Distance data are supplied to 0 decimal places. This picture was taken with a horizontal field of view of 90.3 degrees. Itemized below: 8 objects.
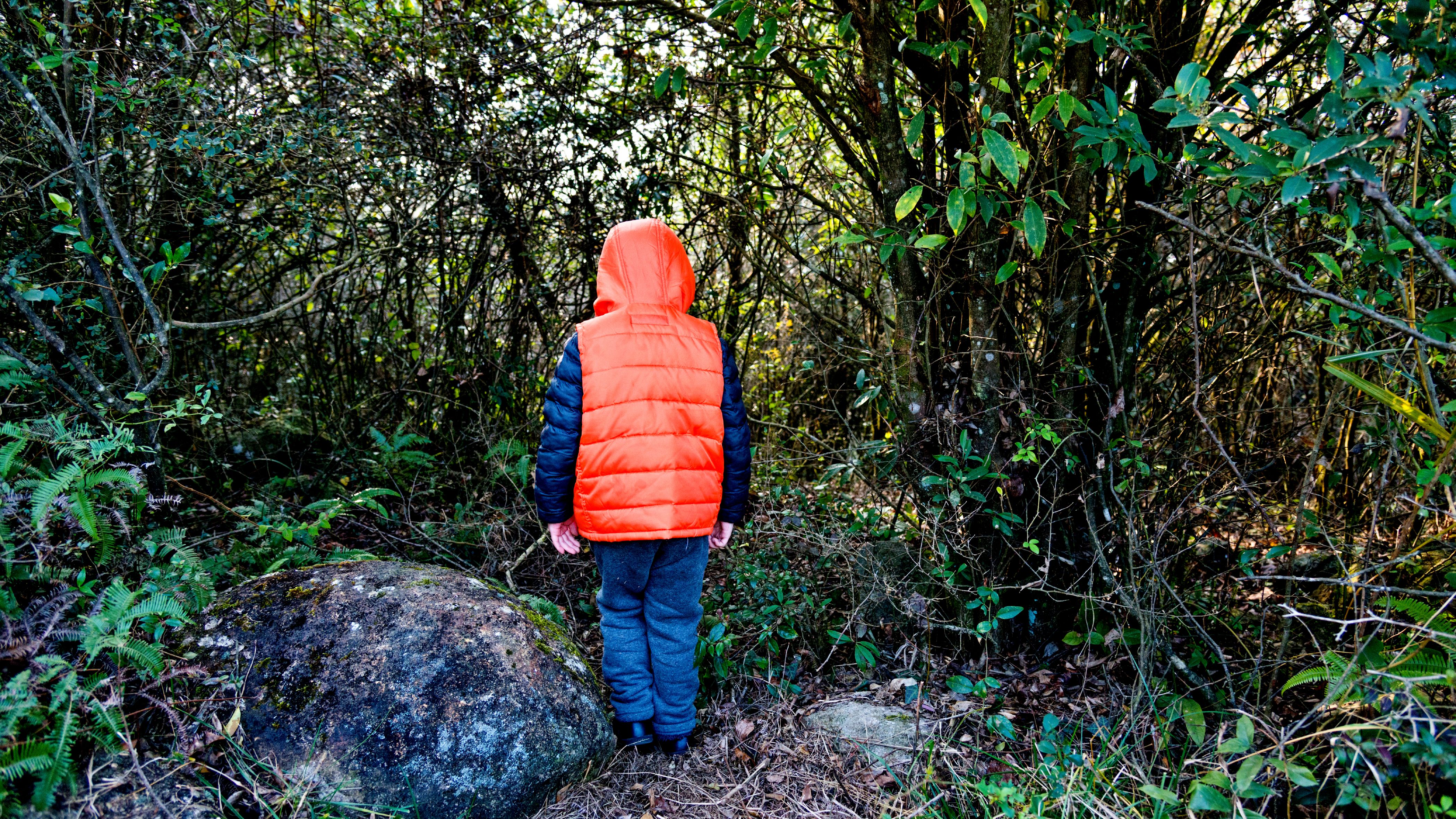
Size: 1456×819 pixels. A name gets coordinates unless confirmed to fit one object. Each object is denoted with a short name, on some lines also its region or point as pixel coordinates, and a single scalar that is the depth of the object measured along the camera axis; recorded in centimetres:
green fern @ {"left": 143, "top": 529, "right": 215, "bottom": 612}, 250
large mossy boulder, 227
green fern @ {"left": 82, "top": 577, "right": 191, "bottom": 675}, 209
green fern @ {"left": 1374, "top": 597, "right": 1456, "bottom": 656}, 203
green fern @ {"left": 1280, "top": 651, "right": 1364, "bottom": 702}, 210
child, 264
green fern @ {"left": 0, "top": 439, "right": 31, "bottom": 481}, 224
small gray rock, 274
